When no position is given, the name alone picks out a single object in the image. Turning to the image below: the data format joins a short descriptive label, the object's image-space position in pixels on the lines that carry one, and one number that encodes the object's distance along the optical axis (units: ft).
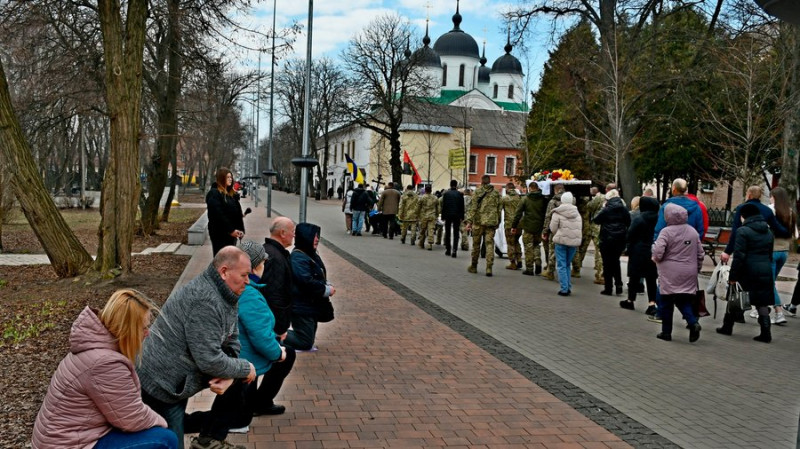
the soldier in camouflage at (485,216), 45.91
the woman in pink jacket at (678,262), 27.76
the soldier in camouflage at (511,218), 49.37
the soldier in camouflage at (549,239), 43.16
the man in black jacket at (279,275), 17.93
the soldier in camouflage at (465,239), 65.45
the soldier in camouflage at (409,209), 67.72
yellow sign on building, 90.79
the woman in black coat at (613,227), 37.88
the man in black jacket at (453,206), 57.52
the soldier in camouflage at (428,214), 64.23
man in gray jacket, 12.39
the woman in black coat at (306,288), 19.81
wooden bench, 56.09
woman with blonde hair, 9.92
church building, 225.76
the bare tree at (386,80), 169.89
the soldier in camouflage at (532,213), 45.93
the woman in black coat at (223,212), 31.73
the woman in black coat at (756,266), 29.19
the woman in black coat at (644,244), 33.58
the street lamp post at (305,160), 46.34
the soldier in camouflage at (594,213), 44.37
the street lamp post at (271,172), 105.15
